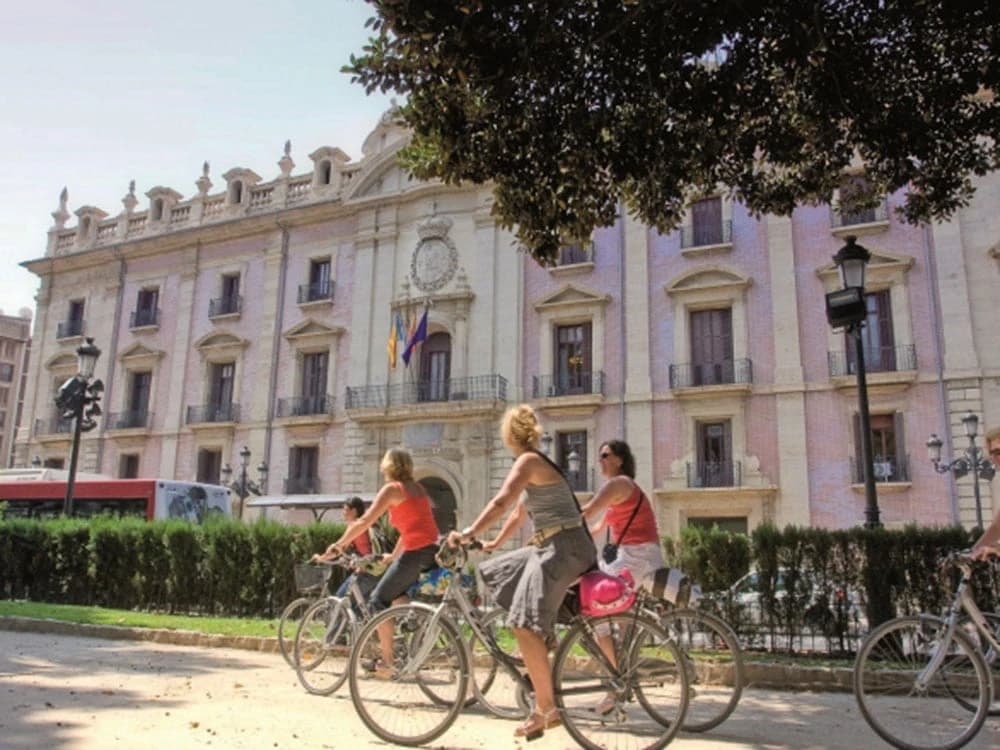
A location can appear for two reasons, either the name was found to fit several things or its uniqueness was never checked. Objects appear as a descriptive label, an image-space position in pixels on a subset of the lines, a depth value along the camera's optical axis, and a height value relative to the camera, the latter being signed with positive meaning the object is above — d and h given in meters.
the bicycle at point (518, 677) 4.49 -0.64
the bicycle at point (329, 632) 6.62 -0.62
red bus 20.73 +1.31
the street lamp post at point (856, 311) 9.29 +2.87
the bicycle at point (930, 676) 4.71 -0.63
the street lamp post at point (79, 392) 15.98 +2.96
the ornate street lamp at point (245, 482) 25.58 +2.22
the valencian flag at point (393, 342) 26.03 +6.49
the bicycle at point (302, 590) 7.71 -0.33
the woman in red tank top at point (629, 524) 5.76 +0.25
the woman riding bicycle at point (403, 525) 6.12 +0.23
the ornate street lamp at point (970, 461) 17.67 +2.24
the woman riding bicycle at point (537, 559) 4.49 +0.00
